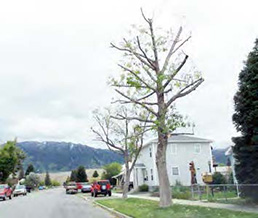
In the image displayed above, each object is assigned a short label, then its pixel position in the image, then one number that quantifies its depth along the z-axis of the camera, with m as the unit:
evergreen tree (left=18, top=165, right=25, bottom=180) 122.44
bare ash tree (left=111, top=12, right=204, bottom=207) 19.47
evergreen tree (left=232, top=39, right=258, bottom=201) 17.88
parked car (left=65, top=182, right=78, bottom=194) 60.69
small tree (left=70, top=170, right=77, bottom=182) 118.12
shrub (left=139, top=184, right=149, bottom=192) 48.88
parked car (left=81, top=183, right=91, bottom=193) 62.06
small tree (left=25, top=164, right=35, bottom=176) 135.00
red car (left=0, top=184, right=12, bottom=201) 46.00
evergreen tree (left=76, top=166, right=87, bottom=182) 110.94
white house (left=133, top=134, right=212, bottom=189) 49.56
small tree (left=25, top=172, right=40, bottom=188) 104.41
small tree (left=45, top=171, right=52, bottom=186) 148.50
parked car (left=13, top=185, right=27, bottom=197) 63.31
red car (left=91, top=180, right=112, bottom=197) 44.75
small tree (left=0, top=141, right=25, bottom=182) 70.00
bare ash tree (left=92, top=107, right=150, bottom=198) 33.34
